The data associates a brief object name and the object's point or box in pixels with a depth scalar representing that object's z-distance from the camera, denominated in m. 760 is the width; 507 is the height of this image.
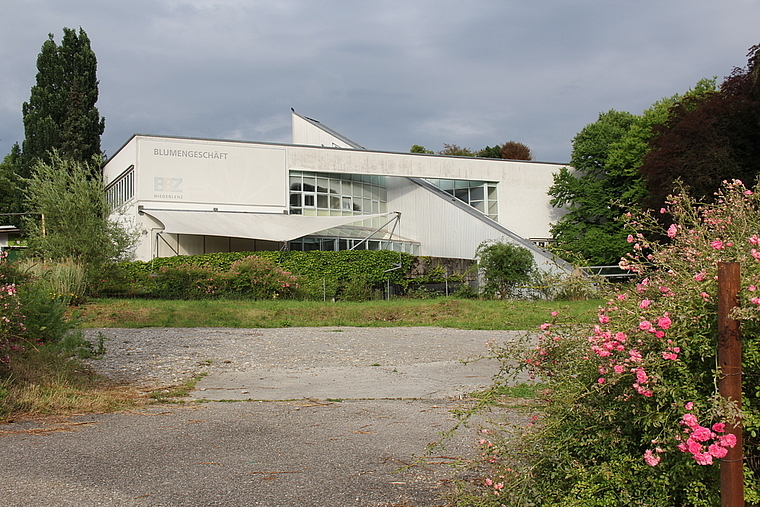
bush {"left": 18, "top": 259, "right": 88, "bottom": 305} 16.40
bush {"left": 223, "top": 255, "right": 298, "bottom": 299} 19.83
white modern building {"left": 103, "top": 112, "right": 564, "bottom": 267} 26.89
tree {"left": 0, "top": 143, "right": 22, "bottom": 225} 42.12
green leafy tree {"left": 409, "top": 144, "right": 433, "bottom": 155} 59.03
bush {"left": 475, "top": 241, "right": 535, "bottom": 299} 21.28
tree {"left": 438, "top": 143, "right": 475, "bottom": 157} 57.62
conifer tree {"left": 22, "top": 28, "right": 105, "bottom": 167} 39.28
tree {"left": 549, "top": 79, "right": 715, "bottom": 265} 30.48
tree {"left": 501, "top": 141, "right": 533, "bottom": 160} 58.94
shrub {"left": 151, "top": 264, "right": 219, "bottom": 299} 19.53
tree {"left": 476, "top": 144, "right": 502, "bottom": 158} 60.14
